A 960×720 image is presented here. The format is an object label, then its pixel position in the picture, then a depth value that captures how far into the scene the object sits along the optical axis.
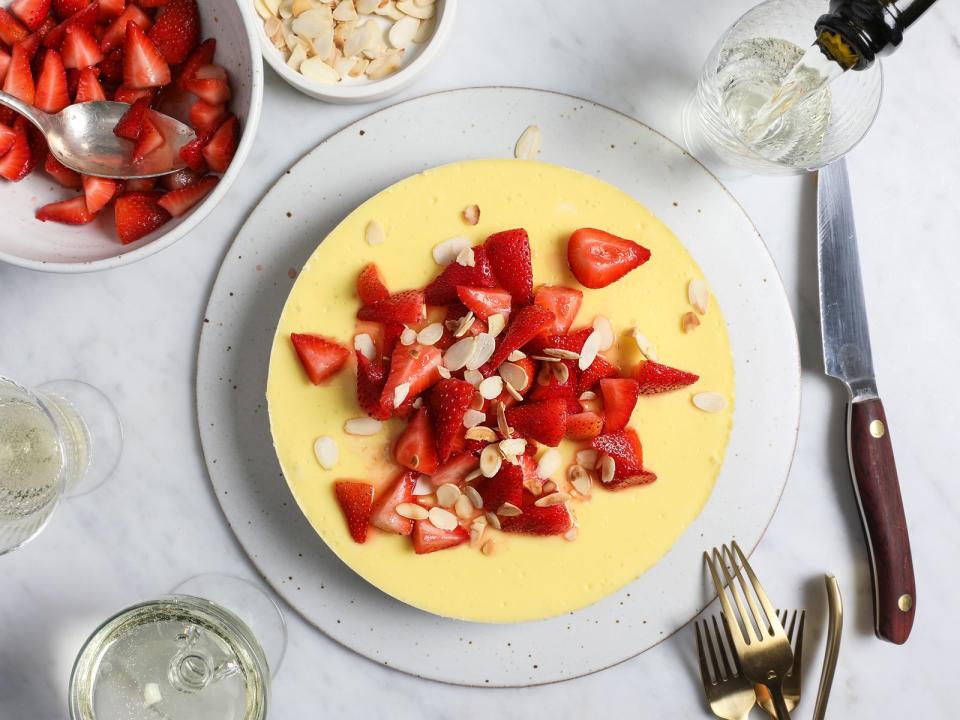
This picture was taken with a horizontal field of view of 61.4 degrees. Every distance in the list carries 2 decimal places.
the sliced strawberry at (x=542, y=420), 0.97
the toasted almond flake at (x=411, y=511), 0.98
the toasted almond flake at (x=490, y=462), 0.98
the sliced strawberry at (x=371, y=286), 0.98
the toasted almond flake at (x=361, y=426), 0.99
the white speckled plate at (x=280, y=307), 1.08
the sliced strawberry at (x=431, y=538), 0.98
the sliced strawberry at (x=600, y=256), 0.98
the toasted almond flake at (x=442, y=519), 0.99
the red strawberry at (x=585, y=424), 0.98
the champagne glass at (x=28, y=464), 0.97
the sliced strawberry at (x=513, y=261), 0.98
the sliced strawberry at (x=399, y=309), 0.97
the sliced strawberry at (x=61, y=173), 1.00
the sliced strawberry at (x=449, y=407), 0.96
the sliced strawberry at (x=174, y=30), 0.99
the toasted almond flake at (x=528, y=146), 1.08
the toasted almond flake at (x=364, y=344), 0.99
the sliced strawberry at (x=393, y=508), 0.98
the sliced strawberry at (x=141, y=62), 0.96
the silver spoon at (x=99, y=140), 0.96
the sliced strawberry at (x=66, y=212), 1.00
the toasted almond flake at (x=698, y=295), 1.03
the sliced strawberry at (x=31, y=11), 0.97
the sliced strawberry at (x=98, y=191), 0.99
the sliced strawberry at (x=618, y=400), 0.98
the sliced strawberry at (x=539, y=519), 0.98
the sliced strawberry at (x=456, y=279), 0.98
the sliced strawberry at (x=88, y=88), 0.97
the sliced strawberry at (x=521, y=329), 0.96
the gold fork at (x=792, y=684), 1.11
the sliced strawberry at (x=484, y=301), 0.97
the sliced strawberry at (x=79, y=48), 0.96
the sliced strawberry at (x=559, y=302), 0.99
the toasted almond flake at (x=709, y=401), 1.03
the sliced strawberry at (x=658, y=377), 0.99
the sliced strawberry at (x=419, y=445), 0.98
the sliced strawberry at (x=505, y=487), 0.97
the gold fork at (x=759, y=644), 1.08
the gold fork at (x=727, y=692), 1.11
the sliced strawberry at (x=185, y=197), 0.99
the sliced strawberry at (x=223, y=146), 0.98
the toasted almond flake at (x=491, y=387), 0.98
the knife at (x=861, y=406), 1.12
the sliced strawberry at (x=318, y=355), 0.98
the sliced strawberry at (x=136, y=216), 0.99
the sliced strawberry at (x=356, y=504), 0.98
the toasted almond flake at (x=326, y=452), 0.99
